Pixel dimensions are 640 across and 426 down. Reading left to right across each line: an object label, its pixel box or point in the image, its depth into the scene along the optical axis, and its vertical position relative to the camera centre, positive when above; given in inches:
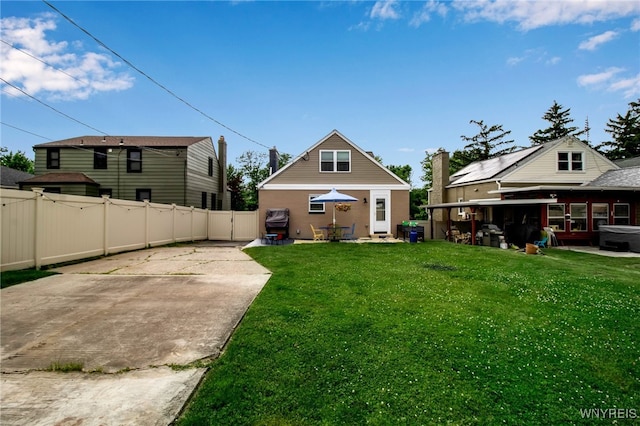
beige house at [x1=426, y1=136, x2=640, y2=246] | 584.7 +48.1
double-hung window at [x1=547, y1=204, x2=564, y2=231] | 601.0 -0.7
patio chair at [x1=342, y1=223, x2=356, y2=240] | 622.8 -38.3
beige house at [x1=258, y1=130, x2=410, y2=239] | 642.8 +44.3
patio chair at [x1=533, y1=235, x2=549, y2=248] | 536.1 -49.0
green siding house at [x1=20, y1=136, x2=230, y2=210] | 745.6 +130.2
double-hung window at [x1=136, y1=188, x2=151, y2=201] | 755.4 +61.6
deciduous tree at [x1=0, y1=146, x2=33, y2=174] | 1529.3 +300.1
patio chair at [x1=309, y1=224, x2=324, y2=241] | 589.0 -37.5
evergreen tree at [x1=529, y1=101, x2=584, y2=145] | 1477.6 +472.0
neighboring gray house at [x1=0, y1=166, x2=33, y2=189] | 836.0 +128.7
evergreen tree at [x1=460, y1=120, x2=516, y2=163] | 1472.7 +374.2
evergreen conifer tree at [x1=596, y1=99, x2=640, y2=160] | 1316.4 +366.9
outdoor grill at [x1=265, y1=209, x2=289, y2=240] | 601.6 -11.2
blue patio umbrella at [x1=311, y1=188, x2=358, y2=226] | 530.3 +33.2
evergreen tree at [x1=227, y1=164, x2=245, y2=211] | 1159.0 +93.7
